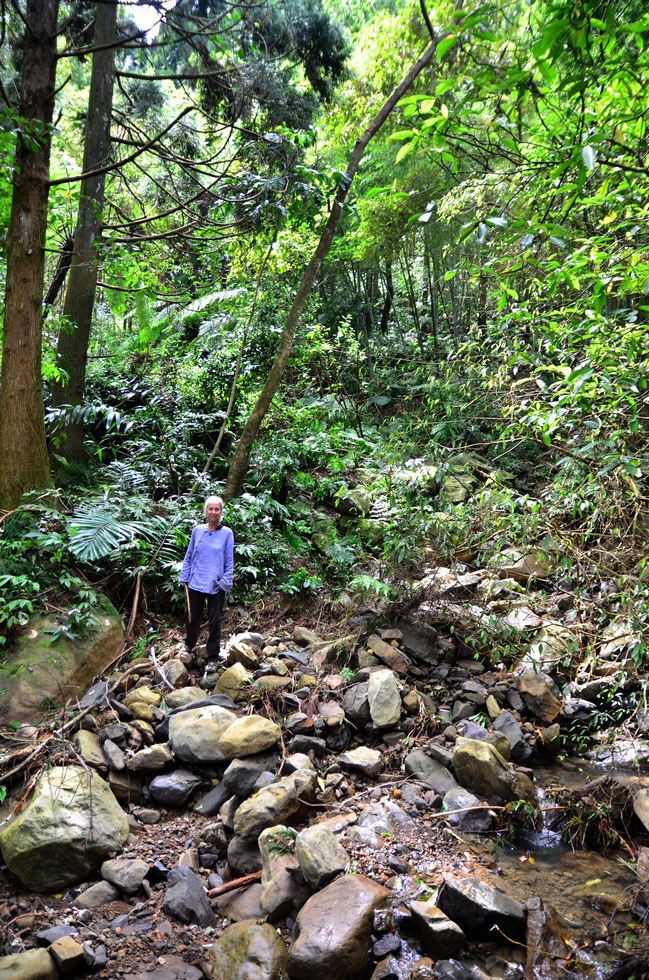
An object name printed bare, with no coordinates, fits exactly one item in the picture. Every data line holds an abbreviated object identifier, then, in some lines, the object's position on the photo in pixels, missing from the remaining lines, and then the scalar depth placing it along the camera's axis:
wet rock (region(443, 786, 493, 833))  4.20
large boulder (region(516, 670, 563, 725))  5.46
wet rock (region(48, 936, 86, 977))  3.05
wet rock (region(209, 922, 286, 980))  3.04
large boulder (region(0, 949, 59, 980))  2.93
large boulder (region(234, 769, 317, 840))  3.89
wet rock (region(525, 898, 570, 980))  3.10
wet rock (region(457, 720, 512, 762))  4.85
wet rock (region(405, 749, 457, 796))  4.51
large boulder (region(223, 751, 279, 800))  4.26
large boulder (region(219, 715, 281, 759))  4.44
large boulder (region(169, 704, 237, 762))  4.50
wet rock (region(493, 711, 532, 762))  5.04
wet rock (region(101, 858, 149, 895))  3.66
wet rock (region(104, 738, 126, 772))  4.45
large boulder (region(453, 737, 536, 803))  4.36
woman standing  5.75
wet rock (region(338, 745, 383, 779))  4.62
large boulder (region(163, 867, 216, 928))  3.44
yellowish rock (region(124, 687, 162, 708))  5.10
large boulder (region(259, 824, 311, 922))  3.40
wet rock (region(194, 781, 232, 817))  4.32
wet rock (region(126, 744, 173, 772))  4.51
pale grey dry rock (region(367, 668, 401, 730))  5.04
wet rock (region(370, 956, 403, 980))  2.96
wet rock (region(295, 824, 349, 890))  3.40
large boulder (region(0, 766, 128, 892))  3.64
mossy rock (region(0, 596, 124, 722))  4.75
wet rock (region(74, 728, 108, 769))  4.36
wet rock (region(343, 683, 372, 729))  5.10
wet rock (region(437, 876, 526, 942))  3.25
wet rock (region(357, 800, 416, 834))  4.04
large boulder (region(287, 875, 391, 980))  2.95
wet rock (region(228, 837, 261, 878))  3.81
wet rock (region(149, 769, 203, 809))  4.39
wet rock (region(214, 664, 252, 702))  5.20
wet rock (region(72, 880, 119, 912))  3.57
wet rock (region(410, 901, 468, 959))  3.10
